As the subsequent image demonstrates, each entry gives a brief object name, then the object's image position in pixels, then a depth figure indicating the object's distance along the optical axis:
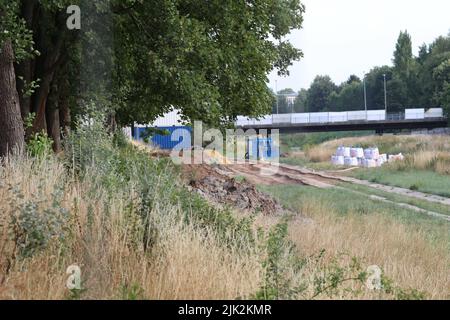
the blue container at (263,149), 54.03
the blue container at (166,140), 43.18
